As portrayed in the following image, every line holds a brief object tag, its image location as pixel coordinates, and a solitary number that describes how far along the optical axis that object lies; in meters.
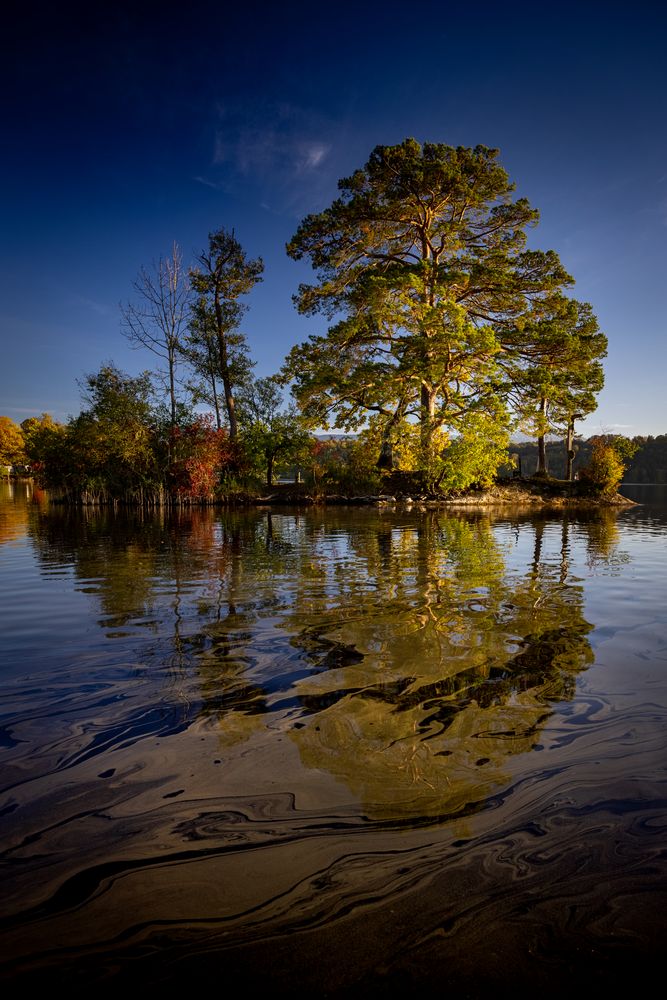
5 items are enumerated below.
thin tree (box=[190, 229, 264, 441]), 29.16
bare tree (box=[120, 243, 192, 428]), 24.70
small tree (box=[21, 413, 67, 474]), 23.08
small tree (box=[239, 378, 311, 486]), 26.78
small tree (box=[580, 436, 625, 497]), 28.64
